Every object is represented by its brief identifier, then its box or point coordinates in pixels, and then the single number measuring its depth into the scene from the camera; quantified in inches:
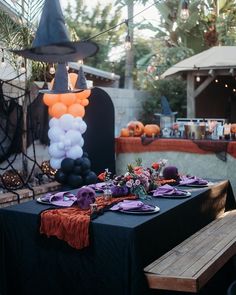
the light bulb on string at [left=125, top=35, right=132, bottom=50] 308.0
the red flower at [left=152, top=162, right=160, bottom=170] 187.5
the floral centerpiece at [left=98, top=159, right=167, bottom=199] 163.0
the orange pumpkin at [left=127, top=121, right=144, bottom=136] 318.7
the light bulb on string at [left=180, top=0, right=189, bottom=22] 237.9
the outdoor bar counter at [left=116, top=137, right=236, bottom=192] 271.7
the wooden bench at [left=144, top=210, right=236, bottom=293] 122.0
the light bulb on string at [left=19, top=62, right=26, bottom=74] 244.5
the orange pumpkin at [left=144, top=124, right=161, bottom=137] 310.9
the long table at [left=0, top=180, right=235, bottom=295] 123.0
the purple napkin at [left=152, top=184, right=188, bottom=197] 168.4
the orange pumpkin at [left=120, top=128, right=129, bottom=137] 320.1
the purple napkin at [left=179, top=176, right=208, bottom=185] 195.5
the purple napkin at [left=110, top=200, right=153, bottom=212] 141.8
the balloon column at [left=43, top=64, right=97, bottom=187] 247.6
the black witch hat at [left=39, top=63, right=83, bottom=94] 175.6
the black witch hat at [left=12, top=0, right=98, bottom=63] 143.8
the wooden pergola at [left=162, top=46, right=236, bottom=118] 377.4
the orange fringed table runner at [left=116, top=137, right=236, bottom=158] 271.6
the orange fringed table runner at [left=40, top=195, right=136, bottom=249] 128.8
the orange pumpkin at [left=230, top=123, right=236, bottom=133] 285.4
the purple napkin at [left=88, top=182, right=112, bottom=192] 179.2
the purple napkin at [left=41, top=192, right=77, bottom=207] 150.4
